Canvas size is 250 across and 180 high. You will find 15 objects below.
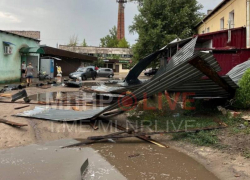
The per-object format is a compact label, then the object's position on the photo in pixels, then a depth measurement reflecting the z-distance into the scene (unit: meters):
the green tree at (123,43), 67.06
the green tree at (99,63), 47.57
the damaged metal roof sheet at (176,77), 5.30
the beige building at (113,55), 52.50
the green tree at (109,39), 73.20
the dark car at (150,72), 36.88
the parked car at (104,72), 32.56
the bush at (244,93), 6.35
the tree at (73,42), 62.59
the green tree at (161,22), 21.52
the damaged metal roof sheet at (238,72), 7.14
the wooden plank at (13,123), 5.91
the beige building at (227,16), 13.31
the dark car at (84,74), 23.30
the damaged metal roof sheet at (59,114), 6.74
